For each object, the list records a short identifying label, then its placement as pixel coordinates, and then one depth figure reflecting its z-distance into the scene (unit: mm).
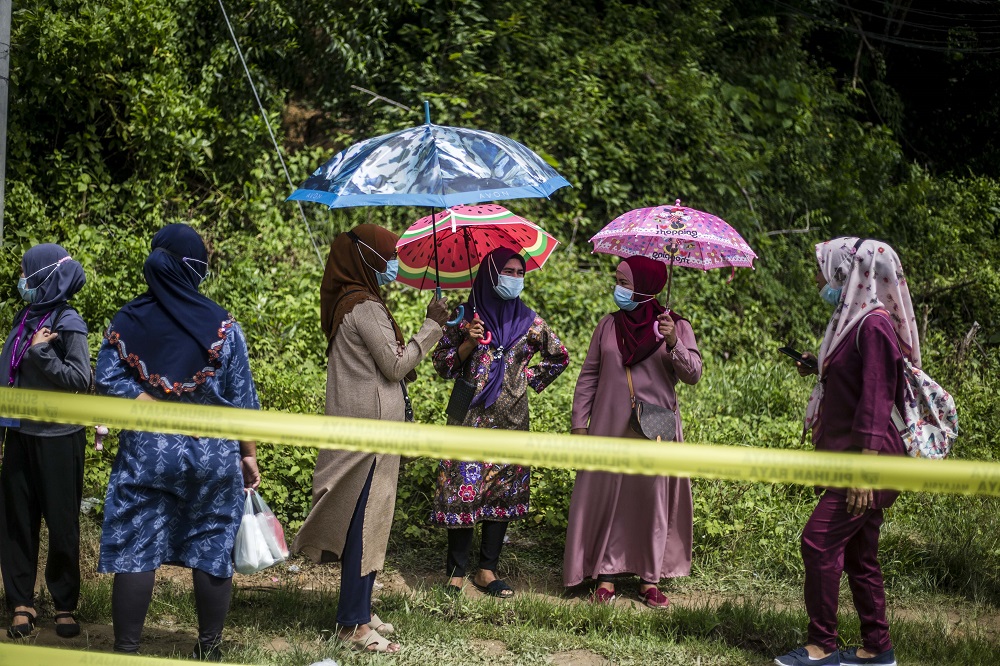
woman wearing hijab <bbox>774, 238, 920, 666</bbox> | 8117
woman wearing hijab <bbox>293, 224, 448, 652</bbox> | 8609
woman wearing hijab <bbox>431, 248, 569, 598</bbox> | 10117
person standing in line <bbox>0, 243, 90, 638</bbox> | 8703
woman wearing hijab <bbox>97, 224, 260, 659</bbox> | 7473
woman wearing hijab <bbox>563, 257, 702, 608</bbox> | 10164
